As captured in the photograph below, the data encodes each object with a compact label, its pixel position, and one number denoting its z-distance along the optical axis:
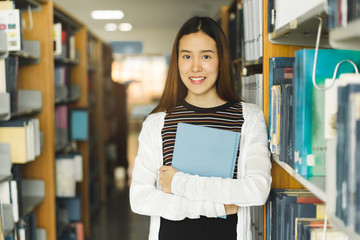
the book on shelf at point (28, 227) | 2.56
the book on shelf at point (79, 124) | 3.73
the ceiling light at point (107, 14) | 8.20
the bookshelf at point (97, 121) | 4.95
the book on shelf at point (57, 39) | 3.08
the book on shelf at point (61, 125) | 3.53
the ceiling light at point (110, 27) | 9.81
